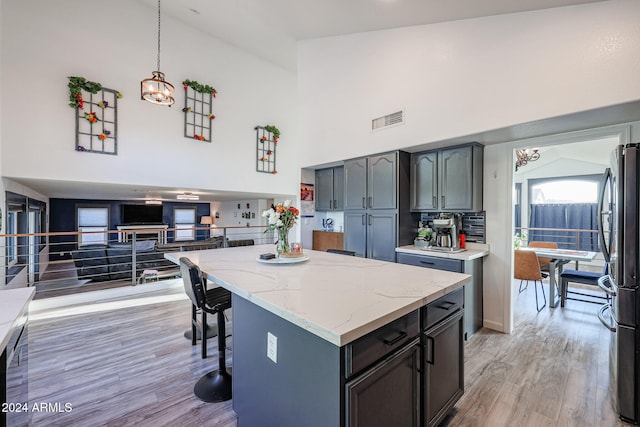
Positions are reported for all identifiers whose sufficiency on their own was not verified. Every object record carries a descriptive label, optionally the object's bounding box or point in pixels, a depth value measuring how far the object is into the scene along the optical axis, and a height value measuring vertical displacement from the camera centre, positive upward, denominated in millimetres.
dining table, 3688 -586
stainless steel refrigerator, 1715 -438
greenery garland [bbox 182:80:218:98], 4992 +2343
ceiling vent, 3385 +1188
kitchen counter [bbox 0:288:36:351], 933 -387
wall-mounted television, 9383 -37
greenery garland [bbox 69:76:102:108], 3910 +1788
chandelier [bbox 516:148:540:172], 4711 +992
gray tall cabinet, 3529 +115
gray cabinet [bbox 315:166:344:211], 4613 +423
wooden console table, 9211 -758
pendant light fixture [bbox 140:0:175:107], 3268 +1484
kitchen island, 1057 -562
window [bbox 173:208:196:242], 10453 -268
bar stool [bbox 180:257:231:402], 1905 -835
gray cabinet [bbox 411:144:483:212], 3125 +414
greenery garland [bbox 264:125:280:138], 6180 +1898
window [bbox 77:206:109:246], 8719 -270
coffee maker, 3281 -208
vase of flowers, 2254 -56
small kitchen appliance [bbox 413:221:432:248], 3520 -313
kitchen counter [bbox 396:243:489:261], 2922 -438
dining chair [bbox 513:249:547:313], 3697 -721
